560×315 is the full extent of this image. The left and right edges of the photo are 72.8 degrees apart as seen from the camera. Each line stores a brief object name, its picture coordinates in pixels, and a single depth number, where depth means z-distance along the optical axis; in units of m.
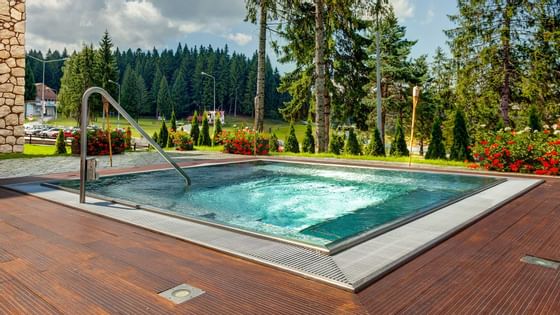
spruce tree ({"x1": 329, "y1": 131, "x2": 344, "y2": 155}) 17.45
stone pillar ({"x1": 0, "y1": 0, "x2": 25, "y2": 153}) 11.88
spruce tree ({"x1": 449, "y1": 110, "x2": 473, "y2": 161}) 13.65
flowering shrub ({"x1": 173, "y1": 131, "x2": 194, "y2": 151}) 17.73
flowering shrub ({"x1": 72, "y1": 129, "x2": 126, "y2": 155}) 13.05
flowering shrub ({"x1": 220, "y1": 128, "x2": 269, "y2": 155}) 14.09
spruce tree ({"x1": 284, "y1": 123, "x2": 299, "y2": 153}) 17.83
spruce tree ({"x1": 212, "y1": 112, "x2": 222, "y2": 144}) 21.97
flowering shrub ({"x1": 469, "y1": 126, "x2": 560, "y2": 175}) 8.43
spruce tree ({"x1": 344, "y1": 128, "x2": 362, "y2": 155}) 16.28
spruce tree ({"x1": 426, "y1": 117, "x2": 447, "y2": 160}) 14.48
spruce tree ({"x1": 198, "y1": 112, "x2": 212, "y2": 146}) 21.97
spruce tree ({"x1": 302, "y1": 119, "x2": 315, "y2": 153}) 19.00
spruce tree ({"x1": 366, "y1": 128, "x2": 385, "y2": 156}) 15.23
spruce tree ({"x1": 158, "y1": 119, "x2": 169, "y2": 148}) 23.97
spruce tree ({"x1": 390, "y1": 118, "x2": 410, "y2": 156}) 15.73
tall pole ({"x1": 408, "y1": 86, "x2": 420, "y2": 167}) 9.35
